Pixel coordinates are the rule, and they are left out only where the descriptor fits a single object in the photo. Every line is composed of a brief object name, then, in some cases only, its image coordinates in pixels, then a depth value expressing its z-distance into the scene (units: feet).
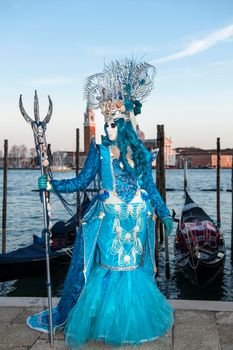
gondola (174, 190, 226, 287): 26.23
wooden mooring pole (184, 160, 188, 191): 67.81
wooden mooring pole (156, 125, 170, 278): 29.50
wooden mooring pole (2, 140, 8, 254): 35.34
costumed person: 10.30
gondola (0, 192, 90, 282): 27.27
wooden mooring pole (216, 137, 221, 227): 41.72
